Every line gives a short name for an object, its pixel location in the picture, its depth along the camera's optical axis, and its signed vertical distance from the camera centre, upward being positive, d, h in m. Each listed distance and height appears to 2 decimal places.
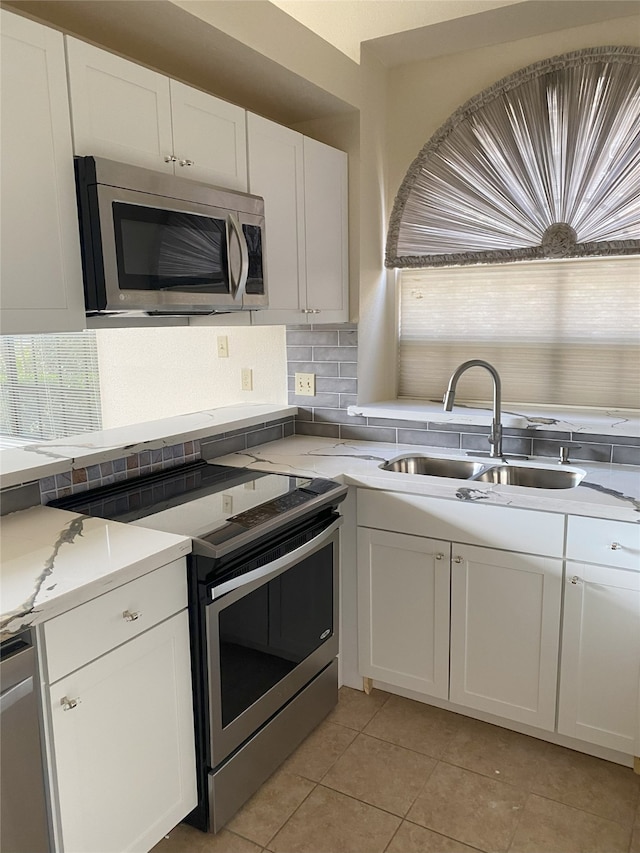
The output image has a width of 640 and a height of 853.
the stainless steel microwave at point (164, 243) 1.66 +0.23
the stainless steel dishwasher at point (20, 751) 1.28 -0.84
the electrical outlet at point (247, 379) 3.09 -0.26
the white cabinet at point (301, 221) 2.33 +0.39
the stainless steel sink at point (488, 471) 2.46 -0.59
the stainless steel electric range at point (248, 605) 1.76 -0.83
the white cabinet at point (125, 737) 1.43 -0.96
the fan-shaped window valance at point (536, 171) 2.44 +0.58
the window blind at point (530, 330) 2.62 -0.05
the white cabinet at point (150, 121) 1.66 +0.57
